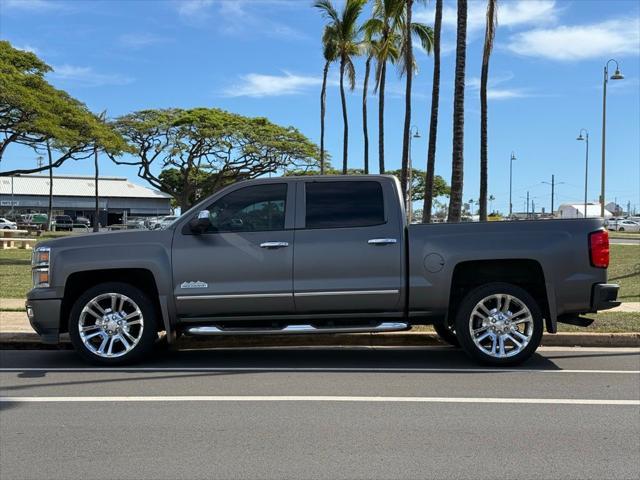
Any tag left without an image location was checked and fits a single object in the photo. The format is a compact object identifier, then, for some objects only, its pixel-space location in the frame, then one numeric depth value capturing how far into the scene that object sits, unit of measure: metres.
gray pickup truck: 7.12
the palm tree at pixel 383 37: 24.86
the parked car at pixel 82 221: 68.31
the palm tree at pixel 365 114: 35.94
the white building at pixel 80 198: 76.56
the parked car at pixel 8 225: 54.50
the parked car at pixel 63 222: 60.62
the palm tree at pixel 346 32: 31.78
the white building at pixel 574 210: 83.62
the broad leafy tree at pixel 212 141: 49.81
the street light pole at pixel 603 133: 33.28
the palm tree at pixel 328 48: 33.84
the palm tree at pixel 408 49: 25.02
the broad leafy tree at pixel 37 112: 26.58
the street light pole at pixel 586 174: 53.34
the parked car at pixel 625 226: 69.31
